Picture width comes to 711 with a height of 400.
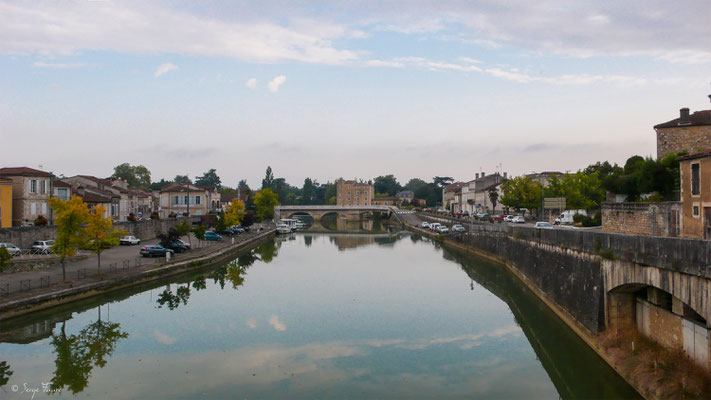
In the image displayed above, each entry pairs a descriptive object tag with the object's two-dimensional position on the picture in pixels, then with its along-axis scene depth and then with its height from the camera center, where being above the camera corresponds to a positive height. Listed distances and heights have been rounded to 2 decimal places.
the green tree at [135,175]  125.56 +7.95
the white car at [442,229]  68.61 -3.92
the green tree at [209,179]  168.88 +8.67
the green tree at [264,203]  95.31 +0.07
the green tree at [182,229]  45.21 -2.36
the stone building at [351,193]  171.38 +3.31
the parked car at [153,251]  40.09 -3.83
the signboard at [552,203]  49.46 -0.28
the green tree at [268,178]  142.88 +7.43
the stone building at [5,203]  40.59 +0.26
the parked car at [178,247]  43.08 -3.83
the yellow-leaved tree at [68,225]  27.55 -1.11
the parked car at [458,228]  60.76 -3.41
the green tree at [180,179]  186.50 +9.97
